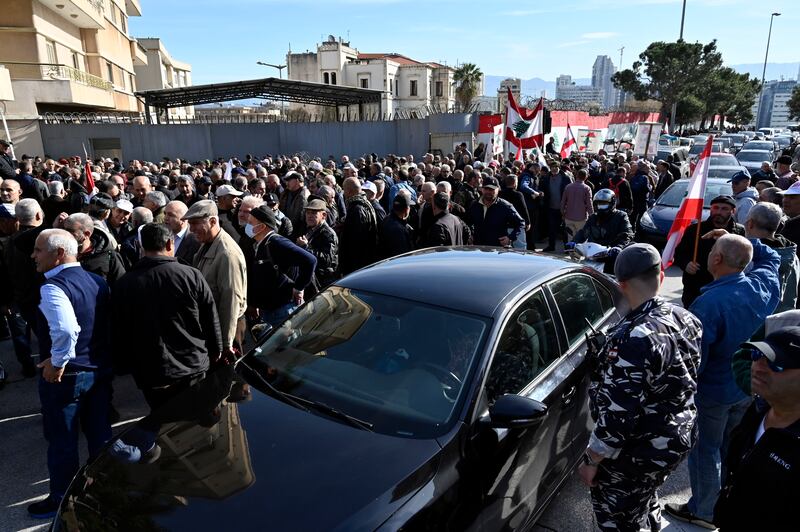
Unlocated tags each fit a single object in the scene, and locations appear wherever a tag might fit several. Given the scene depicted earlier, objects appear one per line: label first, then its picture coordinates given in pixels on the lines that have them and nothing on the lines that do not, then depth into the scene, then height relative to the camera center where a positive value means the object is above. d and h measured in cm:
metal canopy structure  2319 +233
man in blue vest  320 -136
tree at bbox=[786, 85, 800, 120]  7469 +487
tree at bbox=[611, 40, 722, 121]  5619 +783
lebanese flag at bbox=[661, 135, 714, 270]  472 -61
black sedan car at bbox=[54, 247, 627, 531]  211 -140
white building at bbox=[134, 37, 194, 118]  5028 +712
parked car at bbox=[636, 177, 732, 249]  961 -142
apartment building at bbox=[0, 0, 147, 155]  2301 +434
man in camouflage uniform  235 -121
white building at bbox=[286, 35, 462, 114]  7231 +966
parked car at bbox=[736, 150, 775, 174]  2148 -83
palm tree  6725 +770
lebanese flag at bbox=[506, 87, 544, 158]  1281 +28
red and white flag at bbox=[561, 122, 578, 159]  1522 -13
